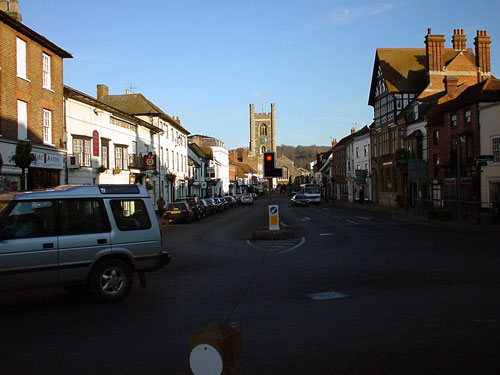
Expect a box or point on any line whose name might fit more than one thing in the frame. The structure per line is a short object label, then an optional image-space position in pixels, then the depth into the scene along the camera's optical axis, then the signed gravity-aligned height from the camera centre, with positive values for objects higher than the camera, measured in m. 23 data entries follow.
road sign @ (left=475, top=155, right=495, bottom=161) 22.64 +1.34
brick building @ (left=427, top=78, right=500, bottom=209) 32.47 +3.71
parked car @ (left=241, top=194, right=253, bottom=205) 74.26 -1.67
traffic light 20.11 +1.03
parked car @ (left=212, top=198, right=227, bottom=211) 51.47 -1.57
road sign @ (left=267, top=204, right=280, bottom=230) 19.81 -1.22
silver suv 7.69 -0.82
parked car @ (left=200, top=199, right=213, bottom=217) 40.74 -1.54
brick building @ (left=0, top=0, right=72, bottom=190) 21.38 +4.58
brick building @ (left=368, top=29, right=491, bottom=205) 44.78 +10.22
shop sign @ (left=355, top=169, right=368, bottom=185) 50.07 +1.05
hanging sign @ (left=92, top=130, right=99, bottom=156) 31.36 +3.21
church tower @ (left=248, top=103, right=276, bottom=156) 156.88 +20.51
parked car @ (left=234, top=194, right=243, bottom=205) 72.40 -1.73
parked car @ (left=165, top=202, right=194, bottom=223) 31.81 -1.52
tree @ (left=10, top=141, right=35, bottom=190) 17.91 +1.36
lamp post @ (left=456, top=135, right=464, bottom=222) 24.00 -0.98
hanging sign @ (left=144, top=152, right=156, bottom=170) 40.12 +2.37
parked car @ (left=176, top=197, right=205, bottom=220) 35.69 -1.27
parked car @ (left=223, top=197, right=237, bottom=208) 60.18 -1.64
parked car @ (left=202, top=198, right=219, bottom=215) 43.81 -1.55
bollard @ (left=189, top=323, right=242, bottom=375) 2.93 -1.01
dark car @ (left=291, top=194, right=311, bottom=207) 57.16 -1.60
